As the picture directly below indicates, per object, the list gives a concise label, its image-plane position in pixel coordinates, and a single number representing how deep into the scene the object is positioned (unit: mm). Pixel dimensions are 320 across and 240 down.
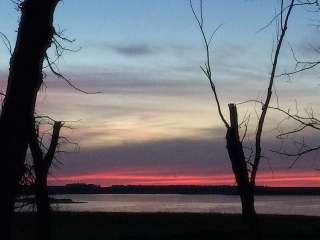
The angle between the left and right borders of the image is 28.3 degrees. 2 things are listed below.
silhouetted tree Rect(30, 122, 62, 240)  12406
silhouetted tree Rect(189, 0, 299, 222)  9461
